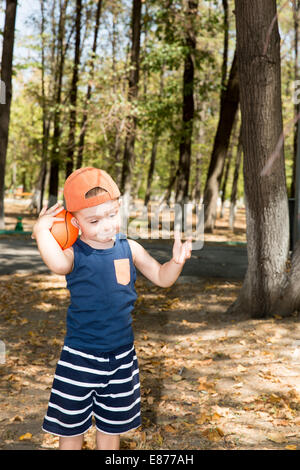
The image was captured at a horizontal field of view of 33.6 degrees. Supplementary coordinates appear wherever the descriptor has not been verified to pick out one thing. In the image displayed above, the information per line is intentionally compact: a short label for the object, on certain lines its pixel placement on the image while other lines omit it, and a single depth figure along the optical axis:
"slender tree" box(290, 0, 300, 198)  4.55
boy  2.50
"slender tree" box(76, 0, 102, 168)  18.98
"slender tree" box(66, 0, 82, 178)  21.65
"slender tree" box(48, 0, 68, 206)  22.58
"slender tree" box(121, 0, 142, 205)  18.46
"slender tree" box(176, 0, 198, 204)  18.23
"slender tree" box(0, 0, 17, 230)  16.01
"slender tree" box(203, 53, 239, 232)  17.16
